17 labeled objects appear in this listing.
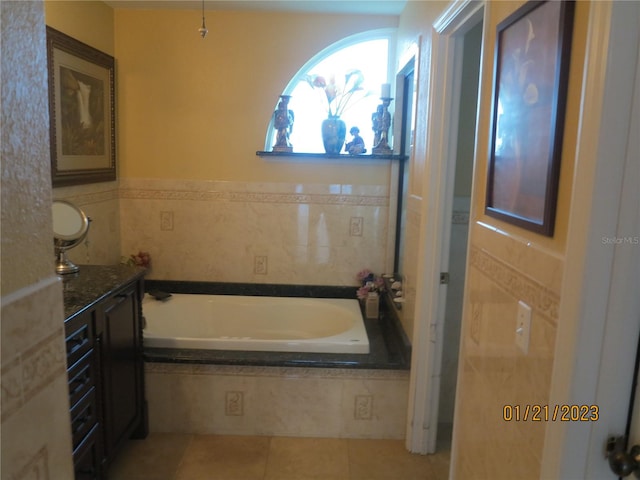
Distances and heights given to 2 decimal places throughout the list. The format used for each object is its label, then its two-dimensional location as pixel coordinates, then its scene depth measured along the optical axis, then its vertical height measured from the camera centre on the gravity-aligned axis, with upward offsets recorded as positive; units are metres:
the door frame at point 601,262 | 0.88 -0.16
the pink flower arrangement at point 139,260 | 3.50 -0.69
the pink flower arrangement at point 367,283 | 3.37 -0.77
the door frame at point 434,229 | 2.23 -0.26
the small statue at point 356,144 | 3.39 +0.17
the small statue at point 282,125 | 3.35 +0.28
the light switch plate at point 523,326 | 1.20 -0.37
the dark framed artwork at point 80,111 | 2.63 +0.27
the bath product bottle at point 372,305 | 3.28 -0.88
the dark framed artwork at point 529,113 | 1.07 +0.15
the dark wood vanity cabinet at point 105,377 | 1.86 -0.91
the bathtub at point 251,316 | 3.34 -1.02
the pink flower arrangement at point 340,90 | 3.37 +0.53
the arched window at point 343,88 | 3.42 +0.55
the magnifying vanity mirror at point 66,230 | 2.25 -0.33
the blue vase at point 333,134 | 3.35 +0.23
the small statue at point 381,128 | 3.32 +0.28
